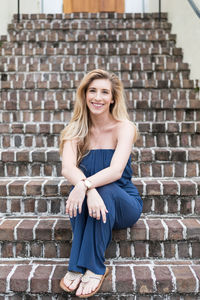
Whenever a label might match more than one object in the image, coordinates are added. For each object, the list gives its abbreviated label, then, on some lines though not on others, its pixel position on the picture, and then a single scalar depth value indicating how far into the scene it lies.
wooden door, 5.14
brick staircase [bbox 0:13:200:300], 1.34
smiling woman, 1.25
